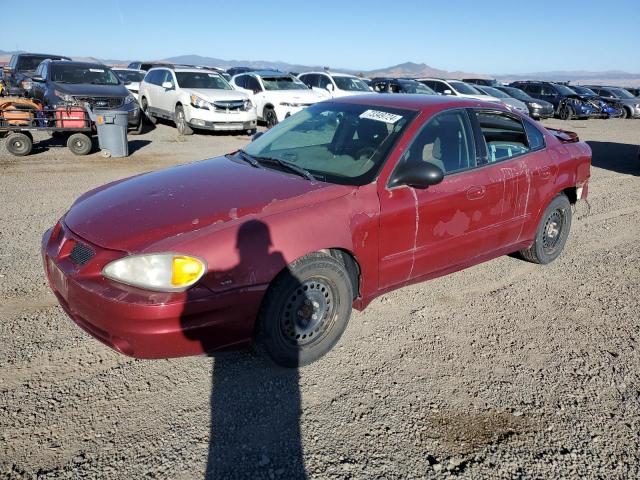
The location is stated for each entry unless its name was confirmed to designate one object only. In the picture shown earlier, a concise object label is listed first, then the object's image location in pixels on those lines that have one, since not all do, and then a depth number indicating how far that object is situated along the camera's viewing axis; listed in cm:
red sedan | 269
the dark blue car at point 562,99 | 2345
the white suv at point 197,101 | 1291
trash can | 975
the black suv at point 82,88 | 1130
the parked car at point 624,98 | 2538
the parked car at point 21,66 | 1641
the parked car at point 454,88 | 1906
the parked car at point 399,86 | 1911
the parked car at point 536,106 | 2166
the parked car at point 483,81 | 2570
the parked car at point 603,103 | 2411
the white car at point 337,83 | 1705
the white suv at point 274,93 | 1441
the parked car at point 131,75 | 1939
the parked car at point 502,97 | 1961
